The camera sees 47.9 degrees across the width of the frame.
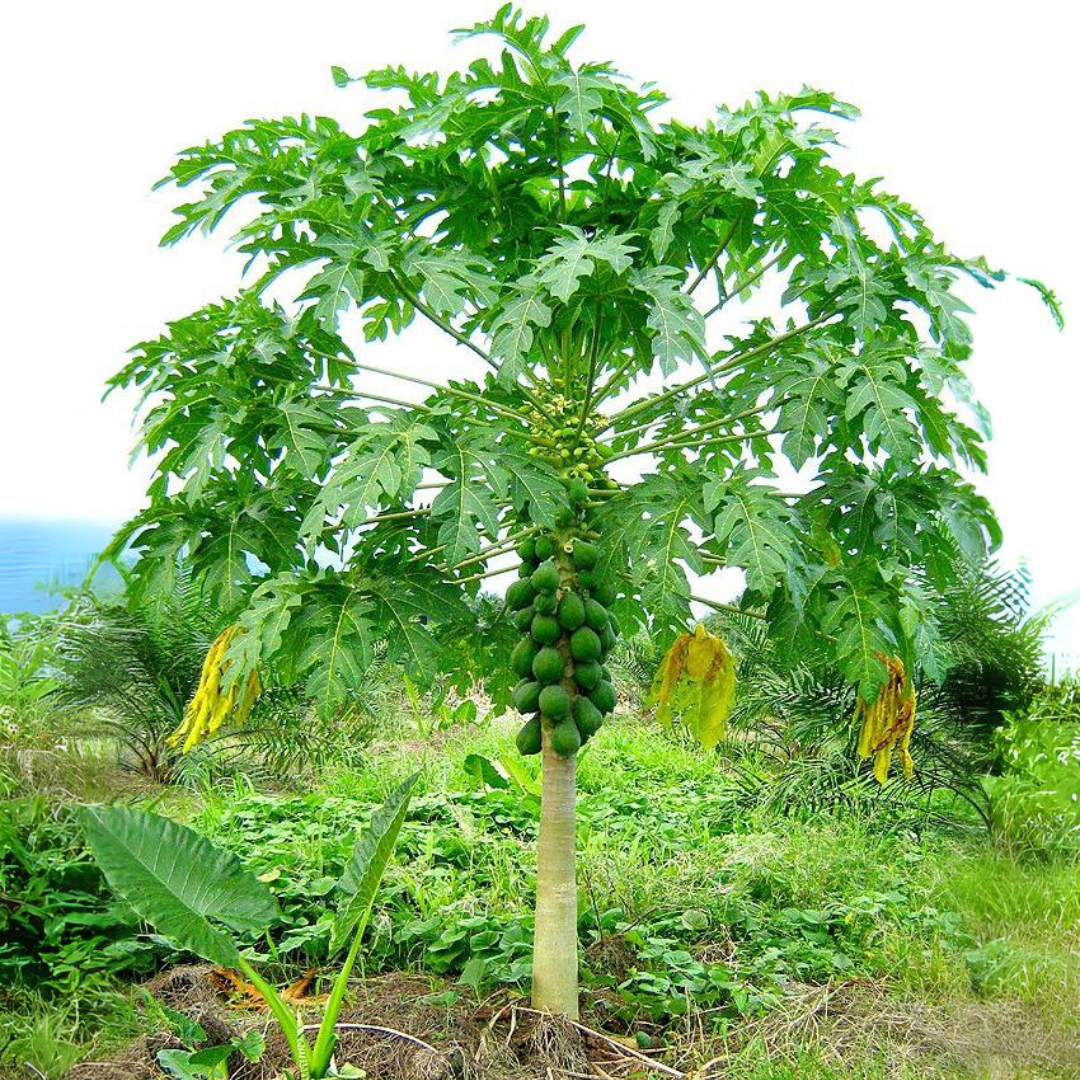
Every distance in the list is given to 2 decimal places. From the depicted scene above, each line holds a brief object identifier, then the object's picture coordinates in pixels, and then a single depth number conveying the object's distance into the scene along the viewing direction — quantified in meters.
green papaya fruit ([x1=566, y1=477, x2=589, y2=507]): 3.26
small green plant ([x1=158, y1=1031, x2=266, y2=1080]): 3.31
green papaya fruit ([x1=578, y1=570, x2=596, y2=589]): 3.29
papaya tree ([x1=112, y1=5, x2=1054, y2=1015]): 2.86
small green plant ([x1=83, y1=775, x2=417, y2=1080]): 3.08
